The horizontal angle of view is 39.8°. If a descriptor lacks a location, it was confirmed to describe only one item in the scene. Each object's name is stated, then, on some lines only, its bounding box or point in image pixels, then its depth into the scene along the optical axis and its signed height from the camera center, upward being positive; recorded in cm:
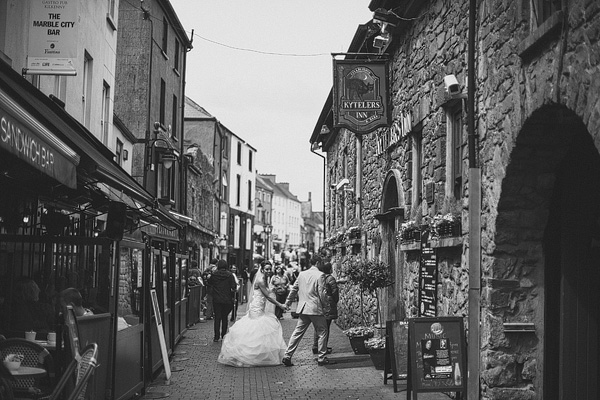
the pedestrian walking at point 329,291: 1456 -47
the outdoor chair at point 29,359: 666 -84
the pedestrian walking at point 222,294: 1727 -64
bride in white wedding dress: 1394 -126
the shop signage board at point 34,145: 506 +78
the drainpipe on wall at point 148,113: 2536 +474
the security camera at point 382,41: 1471 +411
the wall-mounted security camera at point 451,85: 979 +215
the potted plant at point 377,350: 1263 -130
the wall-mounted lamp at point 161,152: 2373 +334
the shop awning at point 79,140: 692 +116
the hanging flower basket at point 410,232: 1252 +53
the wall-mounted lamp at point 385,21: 1382 +413
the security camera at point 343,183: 2120 +211
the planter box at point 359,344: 1436 -137
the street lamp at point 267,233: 6941 +267
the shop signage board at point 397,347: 1072 -106
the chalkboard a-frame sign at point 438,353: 921 -97
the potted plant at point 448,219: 1023 +60
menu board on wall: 1143 -18
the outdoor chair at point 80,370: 574 -80
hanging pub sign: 1411 +296
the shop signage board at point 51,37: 1186 +323
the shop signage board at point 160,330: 1147 -94
